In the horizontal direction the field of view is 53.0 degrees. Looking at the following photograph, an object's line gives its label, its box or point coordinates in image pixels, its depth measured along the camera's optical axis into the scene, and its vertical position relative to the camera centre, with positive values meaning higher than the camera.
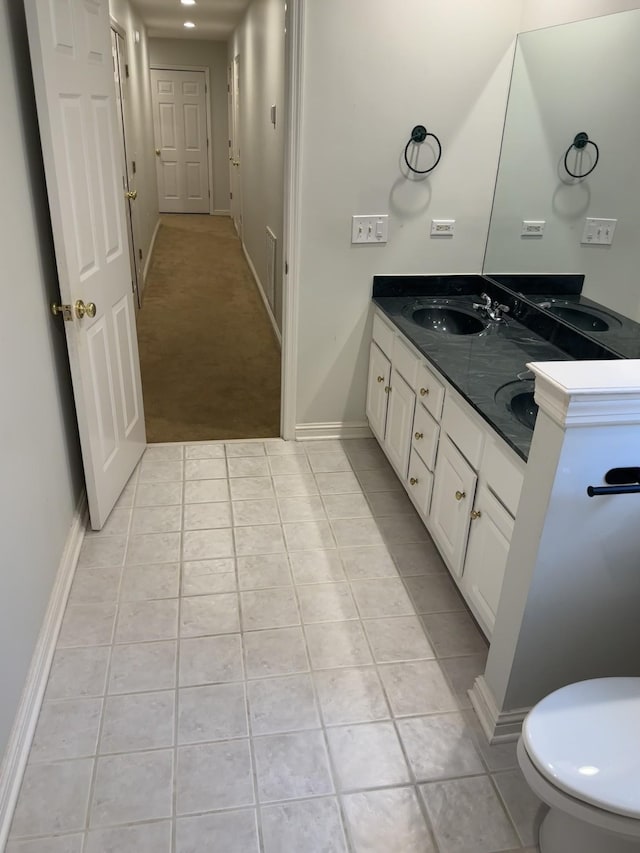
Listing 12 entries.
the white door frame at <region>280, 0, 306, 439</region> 2.63 -0.35
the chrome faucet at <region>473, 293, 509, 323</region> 2.84 -0.69
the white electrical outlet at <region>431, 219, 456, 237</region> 3.04 -0.38
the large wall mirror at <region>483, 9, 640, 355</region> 2.10 -0.06
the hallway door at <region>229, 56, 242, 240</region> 7.53 -0.31
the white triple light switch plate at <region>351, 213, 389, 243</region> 2.97 -0.40
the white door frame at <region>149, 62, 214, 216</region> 9.12 +0.73
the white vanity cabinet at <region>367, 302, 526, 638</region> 1.89 -1.05
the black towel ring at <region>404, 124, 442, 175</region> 2.84 +0.01
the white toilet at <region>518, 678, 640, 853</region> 1.21 -1.12
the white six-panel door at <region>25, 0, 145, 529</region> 2.01 -0.33
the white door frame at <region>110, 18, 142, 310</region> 4.80 -0.69
